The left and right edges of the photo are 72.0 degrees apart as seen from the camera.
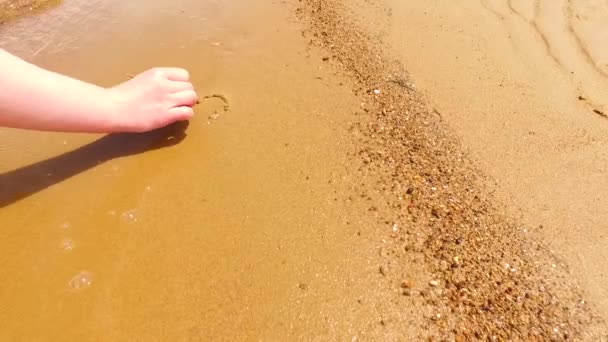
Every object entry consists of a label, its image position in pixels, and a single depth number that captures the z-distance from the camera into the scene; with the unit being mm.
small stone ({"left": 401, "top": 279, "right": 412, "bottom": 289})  321
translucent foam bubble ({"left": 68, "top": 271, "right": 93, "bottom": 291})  337
